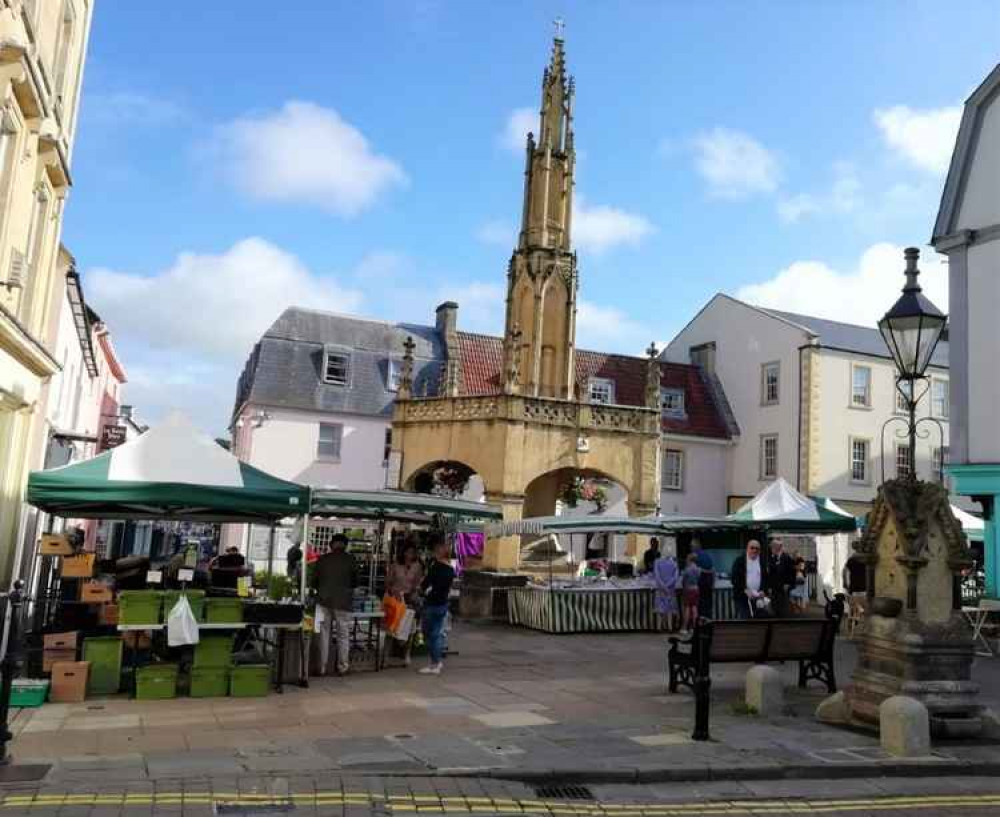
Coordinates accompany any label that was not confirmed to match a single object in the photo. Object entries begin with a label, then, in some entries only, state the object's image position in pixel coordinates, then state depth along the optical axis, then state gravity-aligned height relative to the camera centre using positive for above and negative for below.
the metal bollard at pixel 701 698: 8.23 -1.26
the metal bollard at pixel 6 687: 6.78 -1.26
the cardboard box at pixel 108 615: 10.63 -1.05
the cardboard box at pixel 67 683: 9.28 -1.62
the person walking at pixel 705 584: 16.28 -0.48
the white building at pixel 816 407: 34.84 +6.08
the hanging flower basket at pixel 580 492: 26.19 +1.67
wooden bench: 10.07 -0.96
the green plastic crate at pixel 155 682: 9.55 -1.61
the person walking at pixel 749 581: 15.34 -0.37
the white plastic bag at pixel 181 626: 9.63 -1.03
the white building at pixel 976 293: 18.77 +5.82
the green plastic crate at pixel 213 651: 9.93 -1.31
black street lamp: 9.41 +2.40
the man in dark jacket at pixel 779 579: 16.31 -0.33
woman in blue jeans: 12.09 -0.82
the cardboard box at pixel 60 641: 9.59 -1.25
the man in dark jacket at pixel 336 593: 11.45 -0.70
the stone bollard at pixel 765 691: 9.48 -1.35
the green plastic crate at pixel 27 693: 8.86 -1.67
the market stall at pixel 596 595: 17.78 -0.89
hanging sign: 27.28 +2.63
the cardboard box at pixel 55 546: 11.02 -0.30
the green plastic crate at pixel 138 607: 9.76 -0.86
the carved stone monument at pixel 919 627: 8.78 -0.57
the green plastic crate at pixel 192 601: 9.92 -0.78
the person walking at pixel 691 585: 16.94 -0.54
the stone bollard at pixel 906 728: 7.89 -1.38
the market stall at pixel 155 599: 9.77 -0.80
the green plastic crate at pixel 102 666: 9.77 -1.51
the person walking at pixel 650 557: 20.69 -0.07
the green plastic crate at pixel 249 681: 9.95 -1.61
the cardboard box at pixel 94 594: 10.52 -0.80
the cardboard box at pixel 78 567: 10.61 -0.51
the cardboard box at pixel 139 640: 10.27 -1.29
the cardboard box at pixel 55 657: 9.55 -1.41
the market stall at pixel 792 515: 18.20 +0.94
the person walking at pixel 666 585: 17.78 -0.58
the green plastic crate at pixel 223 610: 10.04 -0.87
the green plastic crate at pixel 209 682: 9.86 -1.64
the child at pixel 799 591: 19.52 -0.68
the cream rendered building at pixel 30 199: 11.91 +4.65
